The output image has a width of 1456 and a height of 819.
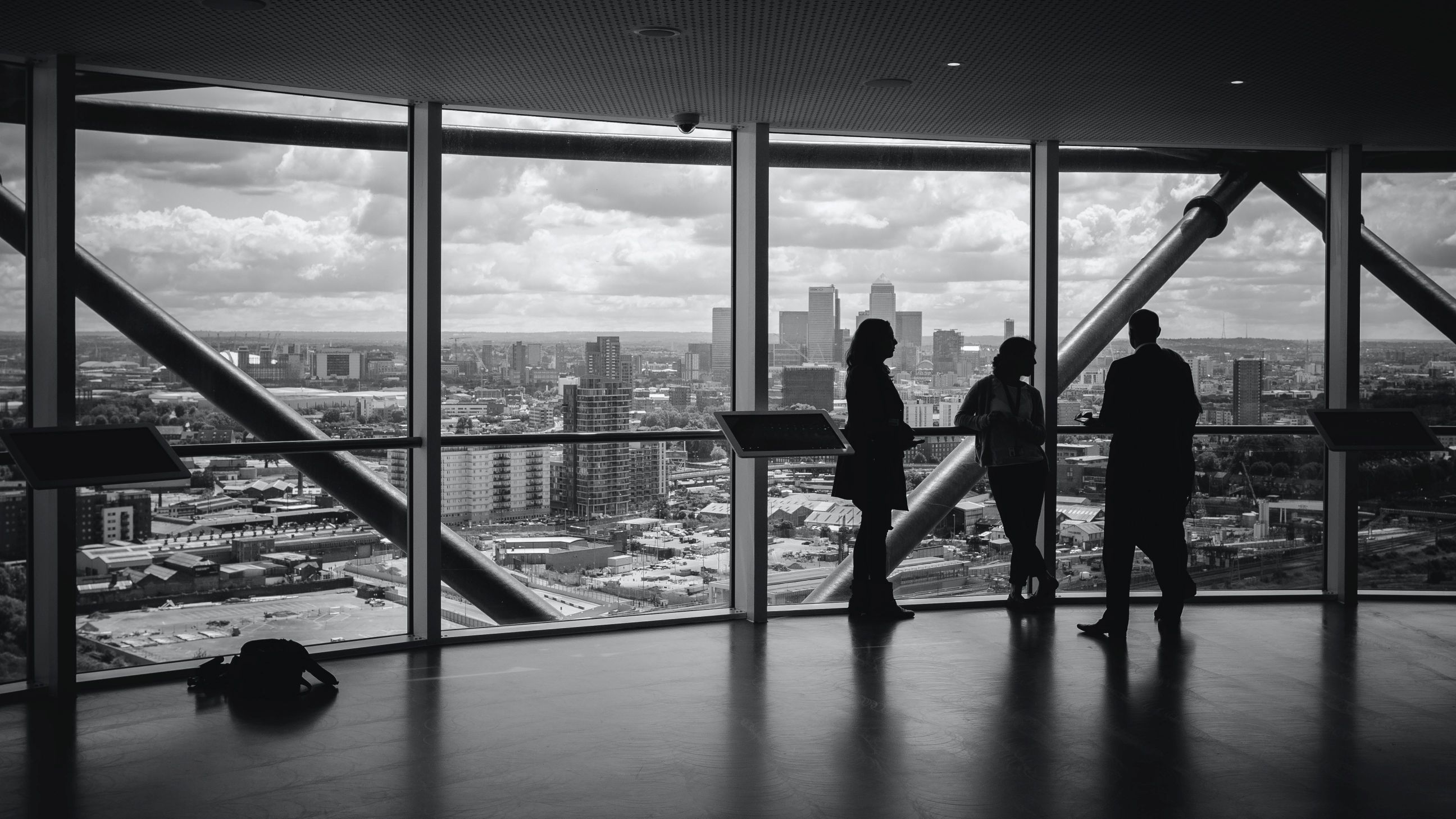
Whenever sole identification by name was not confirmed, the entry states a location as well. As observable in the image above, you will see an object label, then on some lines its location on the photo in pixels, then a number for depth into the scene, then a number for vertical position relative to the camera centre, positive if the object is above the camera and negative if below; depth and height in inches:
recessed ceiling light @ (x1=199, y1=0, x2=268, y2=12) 184.4 +64.6
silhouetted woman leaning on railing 290.8 -8.5
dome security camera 274.2 +68.0
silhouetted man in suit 258.1 -12.5
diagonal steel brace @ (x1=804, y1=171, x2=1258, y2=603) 319.0 +32.0
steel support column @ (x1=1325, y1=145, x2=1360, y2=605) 320.2 +17.3
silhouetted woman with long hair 285.3 -8.0
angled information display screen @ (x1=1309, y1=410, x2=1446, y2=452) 298.0 -7.0
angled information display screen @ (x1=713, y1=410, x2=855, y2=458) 271.7 -7.7
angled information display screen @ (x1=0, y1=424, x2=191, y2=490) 201.9 -10.2
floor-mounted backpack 219.9 -53.2
